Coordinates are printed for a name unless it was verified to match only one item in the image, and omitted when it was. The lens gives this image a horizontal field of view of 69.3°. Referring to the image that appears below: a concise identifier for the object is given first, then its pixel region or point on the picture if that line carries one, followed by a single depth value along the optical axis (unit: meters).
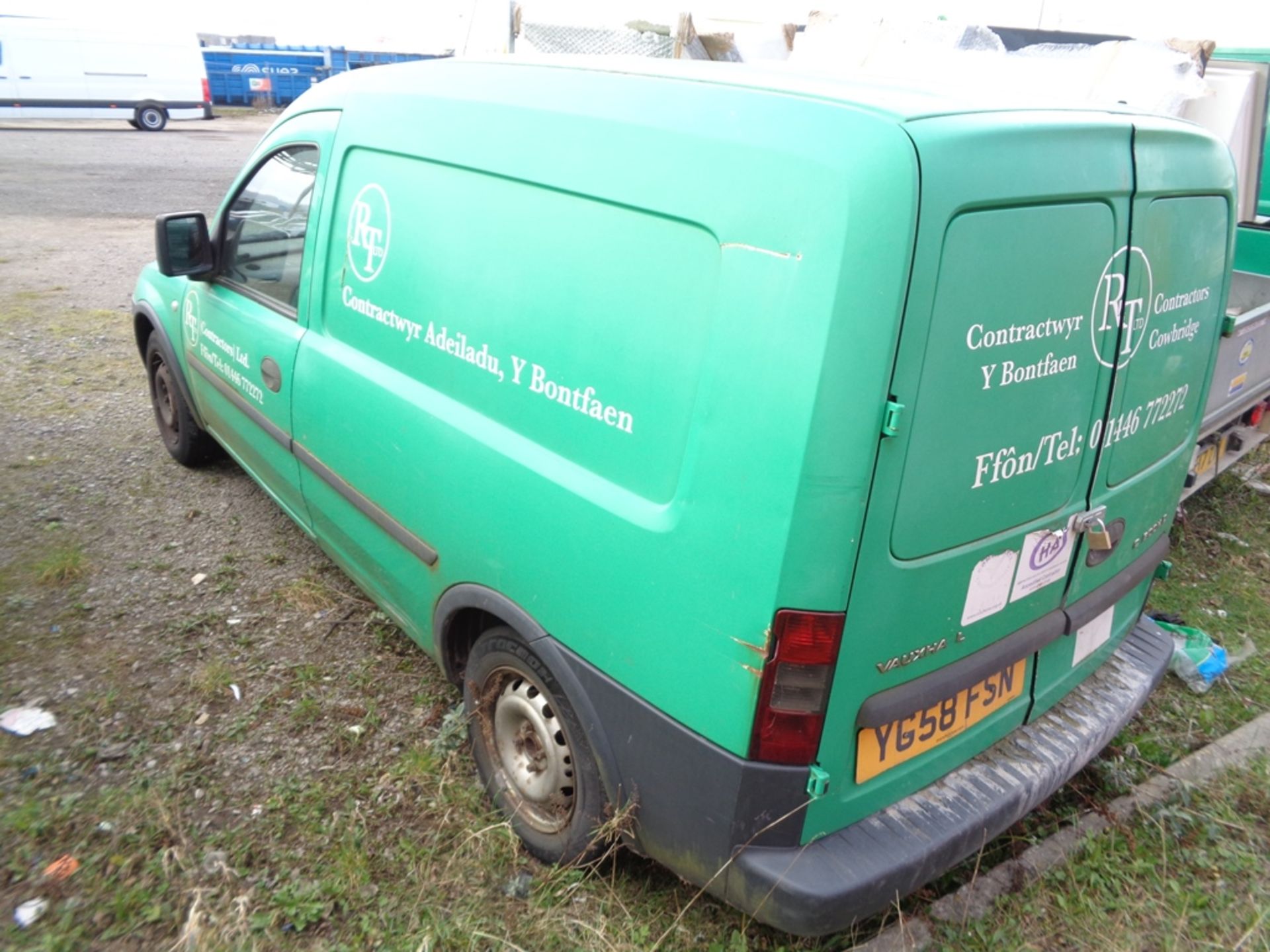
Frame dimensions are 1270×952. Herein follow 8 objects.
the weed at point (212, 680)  3.11
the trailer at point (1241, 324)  4.09
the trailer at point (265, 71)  29.80
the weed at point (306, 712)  3.01
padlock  2.30
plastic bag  3.50
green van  1.71
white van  20.66
